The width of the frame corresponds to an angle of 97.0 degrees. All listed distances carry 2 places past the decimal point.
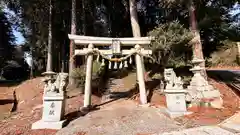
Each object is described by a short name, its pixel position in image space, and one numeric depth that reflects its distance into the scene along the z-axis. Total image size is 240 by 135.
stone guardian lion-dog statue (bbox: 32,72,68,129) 2.96
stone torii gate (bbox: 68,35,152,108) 4.02
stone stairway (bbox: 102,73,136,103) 4.96
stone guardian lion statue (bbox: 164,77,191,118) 3.37
